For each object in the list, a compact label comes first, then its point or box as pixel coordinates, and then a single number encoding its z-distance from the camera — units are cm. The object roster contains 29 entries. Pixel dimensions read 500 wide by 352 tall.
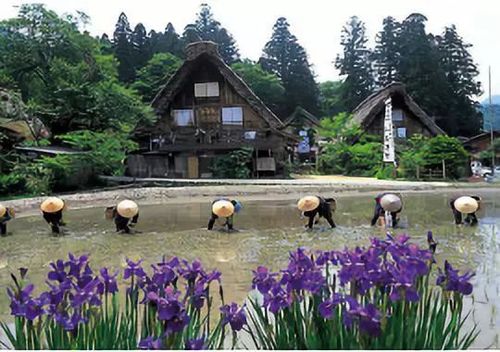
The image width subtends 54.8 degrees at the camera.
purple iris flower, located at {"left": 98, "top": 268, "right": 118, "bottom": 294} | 246
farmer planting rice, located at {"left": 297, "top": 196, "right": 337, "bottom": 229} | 985
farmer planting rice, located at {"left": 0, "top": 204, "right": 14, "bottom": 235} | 1069
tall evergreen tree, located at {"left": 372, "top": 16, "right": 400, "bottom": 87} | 5312
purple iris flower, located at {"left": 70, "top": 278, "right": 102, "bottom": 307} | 227
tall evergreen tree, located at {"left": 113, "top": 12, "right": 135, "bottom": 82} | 5021
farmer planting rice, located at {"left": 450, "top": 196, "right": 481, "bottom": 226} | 965
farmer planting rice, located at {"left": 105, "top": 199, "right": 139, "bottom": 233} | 994
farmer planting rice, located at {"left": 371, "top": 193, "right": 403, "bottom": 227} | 966
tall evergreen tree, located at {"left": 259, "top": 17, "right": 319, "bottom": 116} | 5403
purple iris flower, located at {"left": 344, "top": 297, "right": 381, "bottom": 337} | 199
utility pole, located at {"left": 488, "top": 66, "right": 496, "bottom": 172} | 3349
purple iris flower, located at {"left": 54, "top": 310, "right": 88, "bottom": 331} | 215
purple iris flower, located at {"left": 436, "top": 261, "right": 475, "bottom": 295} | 232
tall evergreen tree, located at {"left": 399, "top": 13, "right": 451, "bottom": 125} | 4800
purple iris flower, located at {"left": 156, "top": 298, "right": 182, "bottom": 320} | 206
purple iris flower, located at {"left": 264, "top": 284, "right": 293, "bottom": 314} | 229
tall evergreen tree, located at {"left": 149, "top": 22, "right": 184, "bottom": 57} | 5356
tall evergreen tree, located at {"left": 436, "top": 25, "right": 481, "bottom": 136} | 4903
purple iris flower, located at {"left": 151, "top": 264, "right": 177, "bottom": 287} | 241
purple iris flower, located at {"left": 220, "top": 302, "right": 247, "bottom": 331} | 223
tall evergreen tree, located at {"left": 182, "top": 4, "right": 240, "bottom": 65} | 5778
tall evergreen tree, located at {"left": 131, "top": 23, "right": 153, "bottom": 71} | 5181
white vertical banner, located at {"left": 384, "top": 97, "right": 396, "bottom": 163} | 2755
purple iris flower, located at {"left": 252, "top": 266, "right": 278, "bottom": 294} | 239
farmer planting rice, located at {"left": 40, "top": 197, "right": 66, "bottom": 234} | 1023
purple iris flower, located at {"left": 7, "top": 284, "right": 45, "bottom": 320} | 219
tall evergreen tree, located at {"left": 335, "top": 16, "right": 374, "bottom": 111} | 5466
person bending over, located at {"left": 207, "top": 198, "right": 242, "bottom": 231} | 962
